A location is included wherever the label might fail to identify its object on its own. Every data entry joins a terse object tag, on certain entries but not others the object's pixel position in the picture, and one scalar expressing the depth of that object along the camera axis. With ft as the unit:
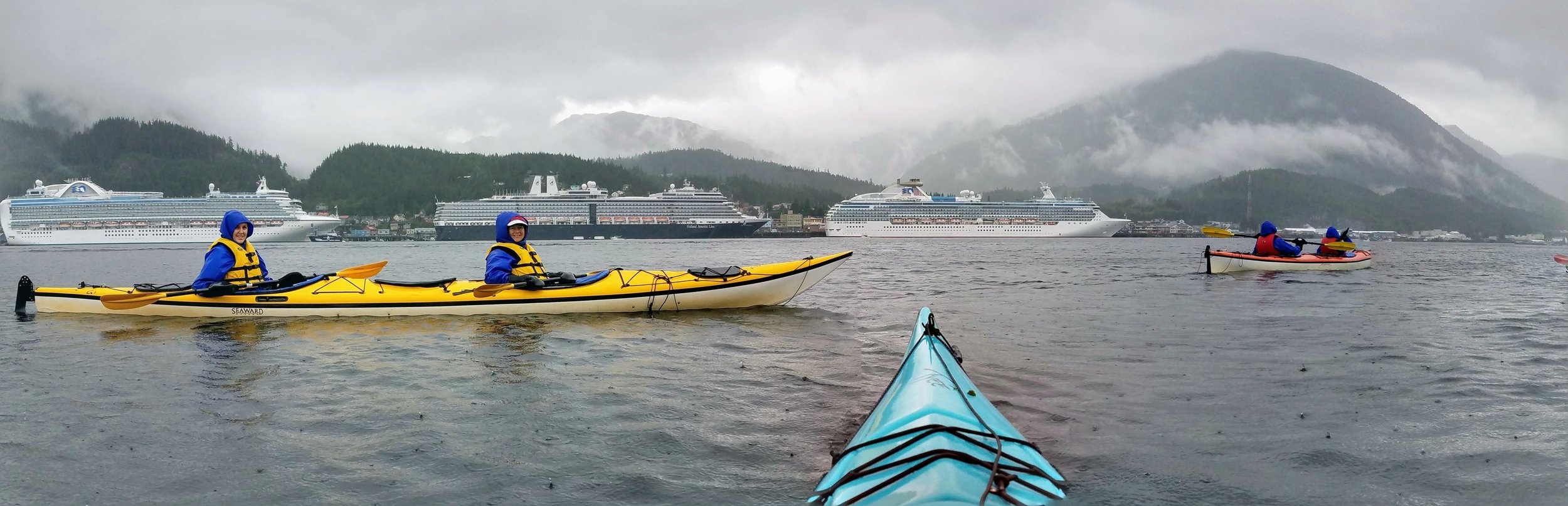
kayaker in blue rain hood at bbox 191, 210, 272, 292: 36.73
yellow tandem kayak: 36.91
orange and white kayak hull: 69.00
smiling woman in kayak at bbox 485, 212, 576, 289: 37.29
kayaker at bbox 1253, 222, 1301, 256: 70.08
